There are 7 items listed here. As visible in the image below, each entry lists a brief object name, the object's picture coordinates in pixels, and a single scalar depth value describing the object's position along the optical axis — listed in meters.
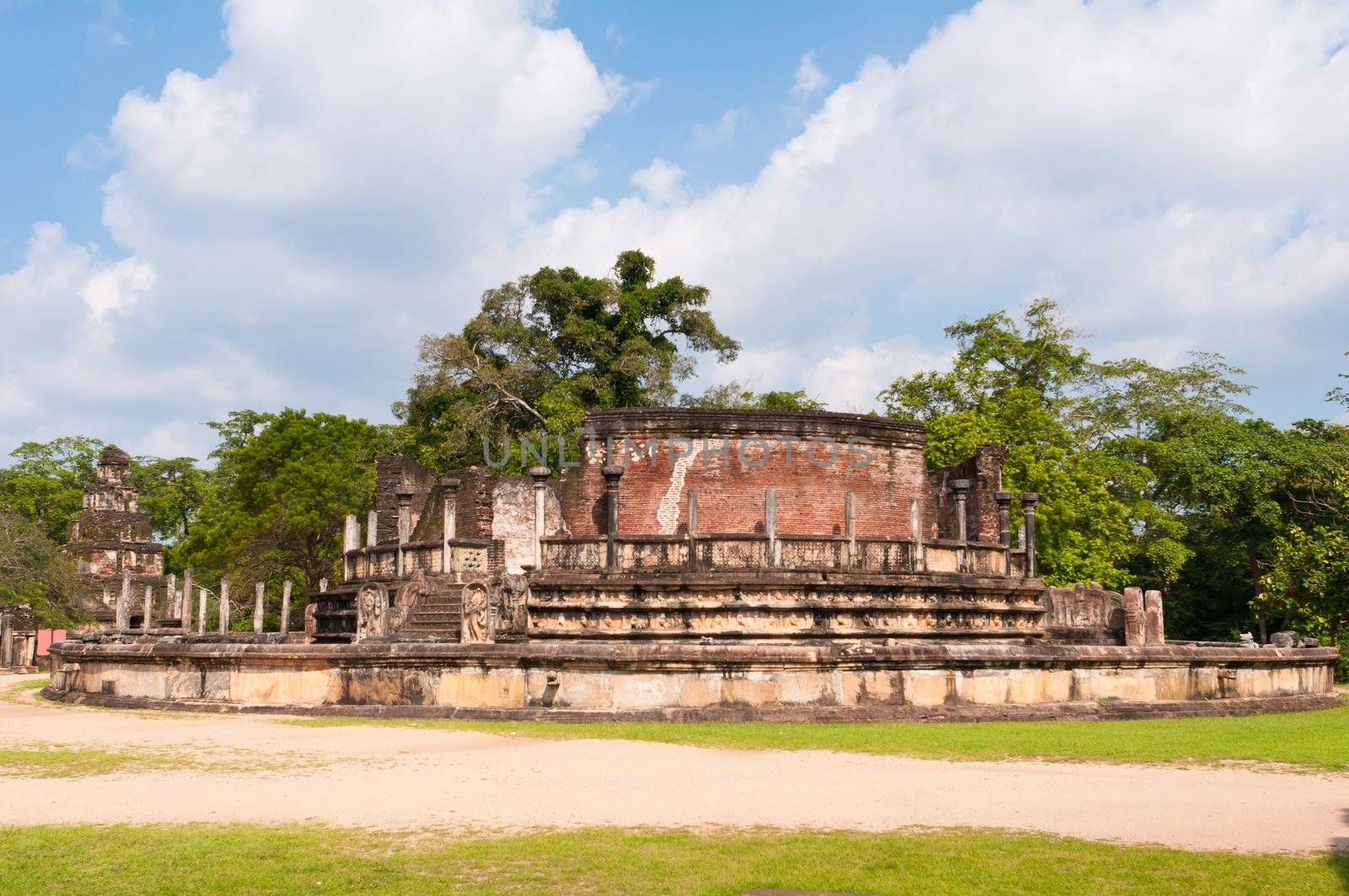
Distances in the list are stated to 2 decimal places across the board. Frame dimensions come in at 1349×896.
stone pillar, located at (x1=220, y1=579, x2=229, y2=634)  29.44
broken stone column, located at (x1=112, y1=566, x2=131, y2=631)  29.25
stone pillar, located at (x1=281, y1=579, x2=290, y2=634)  30.46
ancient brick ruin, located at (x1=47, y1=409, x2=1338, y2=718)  14.09
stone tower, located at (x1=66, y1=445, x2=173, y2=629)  51.09
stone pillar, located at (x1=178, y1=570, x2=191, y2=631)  29.56
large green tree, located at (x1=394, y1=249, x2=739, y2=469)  38.66
